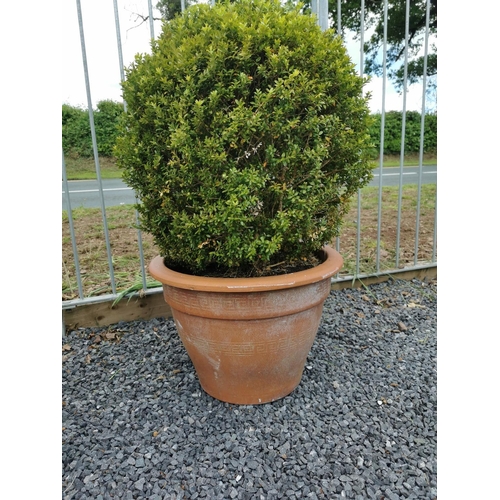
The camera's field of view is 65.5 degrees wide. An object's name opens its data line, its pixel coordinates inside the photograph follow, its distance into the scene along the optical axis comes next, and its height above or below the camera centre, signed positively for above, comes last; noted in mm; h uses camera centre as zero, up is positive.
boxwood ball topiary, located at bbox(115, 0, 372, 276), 1361 +143
